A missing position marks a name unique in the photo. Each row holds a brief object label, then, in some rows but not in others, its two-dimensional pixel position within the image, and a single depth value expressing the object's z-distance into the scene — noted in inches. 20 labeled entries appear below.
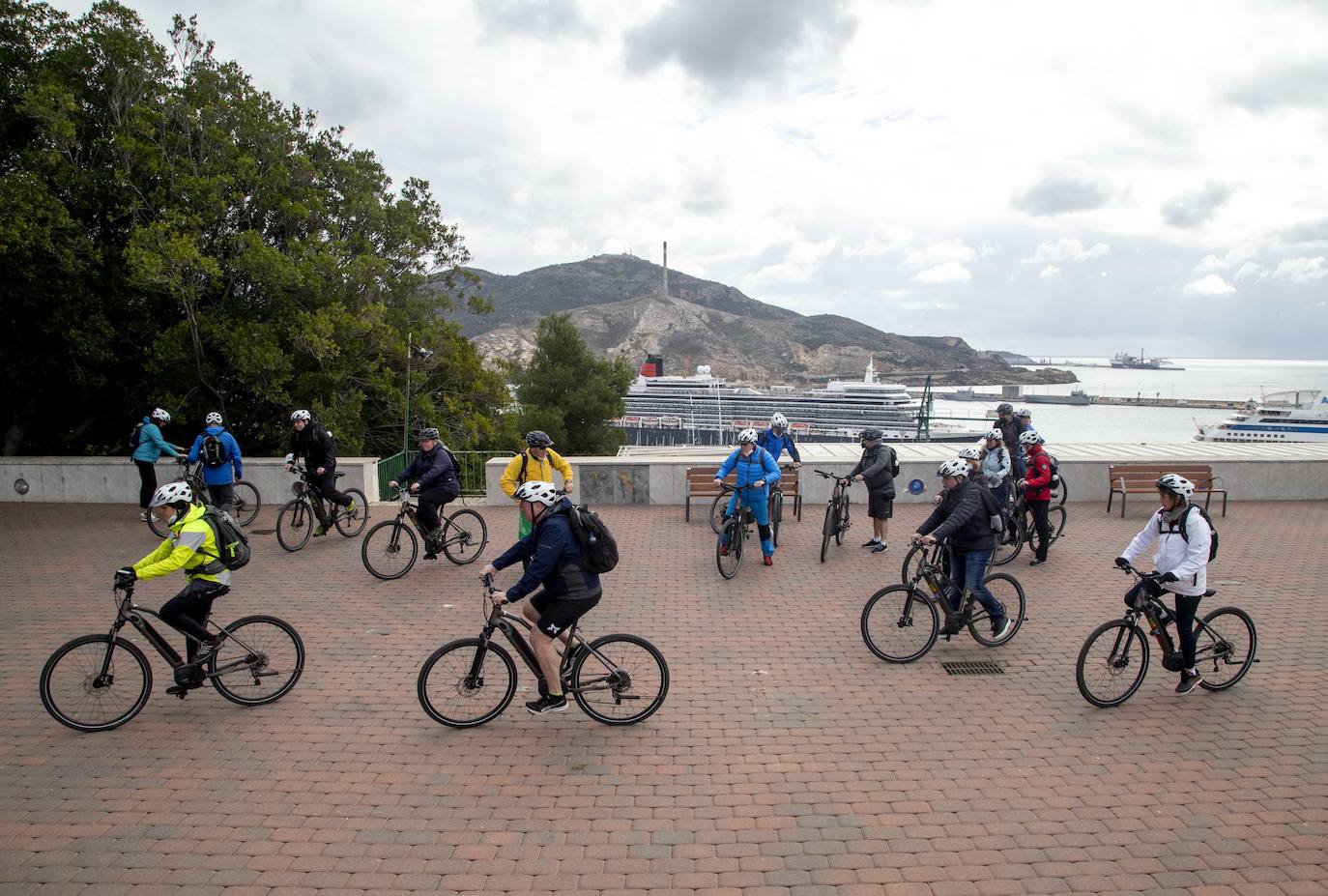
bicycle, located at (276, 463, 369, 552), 402.9
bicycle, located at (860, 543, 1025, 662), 267.9
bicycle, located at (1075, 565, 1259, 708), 230.5
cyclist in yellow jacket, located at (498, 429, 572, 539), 335.9
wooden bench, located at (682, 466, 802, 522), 483.5
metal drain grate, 258.4
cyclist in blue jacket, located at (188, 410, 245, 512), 405.1
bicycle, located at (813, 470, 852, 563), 400.0
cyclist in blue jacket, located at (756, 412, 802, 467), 450.9
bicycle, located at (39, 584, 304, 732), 214.5
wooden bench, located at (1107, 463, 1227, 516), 501.7
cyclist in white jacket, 223.6
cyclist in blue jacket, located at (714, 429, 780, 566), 370.9
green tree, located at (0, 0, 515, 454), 600.1
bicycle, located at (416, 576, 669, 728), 217.2
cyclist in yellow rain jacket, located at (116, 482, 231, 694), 214.5
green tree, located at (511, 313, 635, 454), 1984.5
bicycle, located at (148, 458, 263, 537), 426.3
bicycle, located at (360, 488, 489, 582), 358.3
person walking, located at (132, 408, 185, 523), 440.5
